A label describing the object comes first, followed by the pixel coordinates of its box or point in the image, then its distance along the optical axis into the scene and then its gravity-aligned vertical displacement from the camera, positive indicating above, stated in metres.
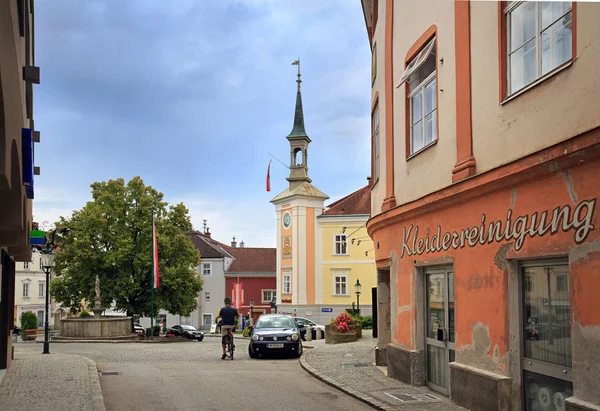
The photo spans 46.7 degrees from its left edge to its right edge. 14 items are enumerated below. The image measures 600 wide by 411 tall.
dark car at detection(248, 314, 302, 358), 21.84 -2.14
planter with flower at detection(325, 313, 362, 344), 27.28 -2.31
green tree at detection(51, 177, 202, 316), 43.47 +1.19
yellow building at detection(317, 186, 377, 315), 61.06 +1.05
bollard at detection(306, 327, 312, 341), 35.72 -3.17
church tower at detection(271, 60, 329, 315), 61.16 +2.76
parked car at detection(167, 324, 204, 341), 47.38 -4.03
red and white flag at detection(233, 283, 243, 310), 59.06 -2.10
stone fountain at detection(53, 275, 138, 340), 35.97 -2.85
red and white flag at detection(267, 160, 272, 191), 63.40 +8.72
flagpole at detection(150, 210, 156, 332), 39.94 -0.84
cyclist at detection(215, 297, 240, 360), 20.84 -1.29
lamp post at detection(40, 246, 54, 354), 23.14 +0.44
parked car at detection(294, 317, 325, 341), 39.26 -3.27
